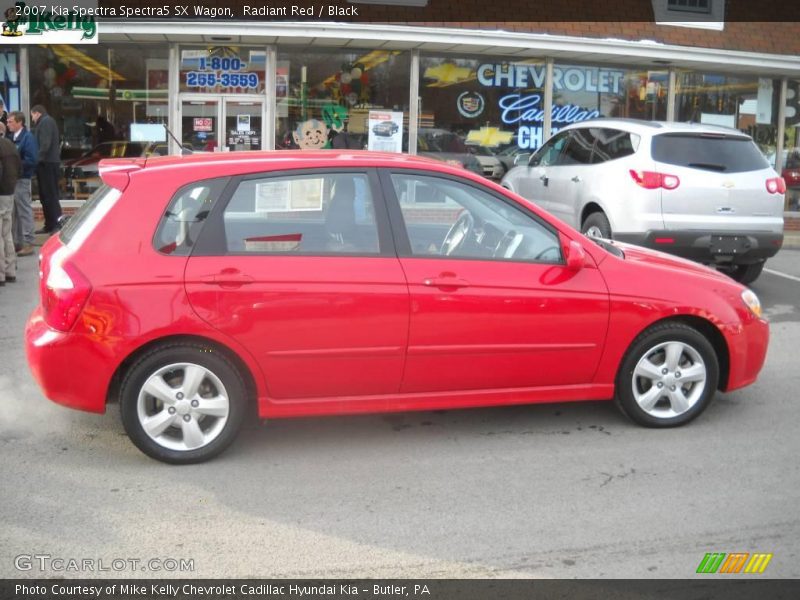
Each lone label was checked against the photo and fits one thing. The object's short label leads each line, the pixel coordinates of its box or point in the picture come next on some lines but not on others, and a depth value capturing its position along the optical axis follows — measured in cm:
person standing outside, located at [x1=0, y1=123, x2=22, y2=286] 982
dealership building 1480
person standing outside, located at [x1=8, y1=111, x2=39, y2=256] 1183
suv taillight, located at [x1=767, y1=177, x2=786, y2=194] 992
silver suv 972
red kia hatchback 502
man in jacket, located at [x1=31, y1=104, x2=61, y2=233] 1315
